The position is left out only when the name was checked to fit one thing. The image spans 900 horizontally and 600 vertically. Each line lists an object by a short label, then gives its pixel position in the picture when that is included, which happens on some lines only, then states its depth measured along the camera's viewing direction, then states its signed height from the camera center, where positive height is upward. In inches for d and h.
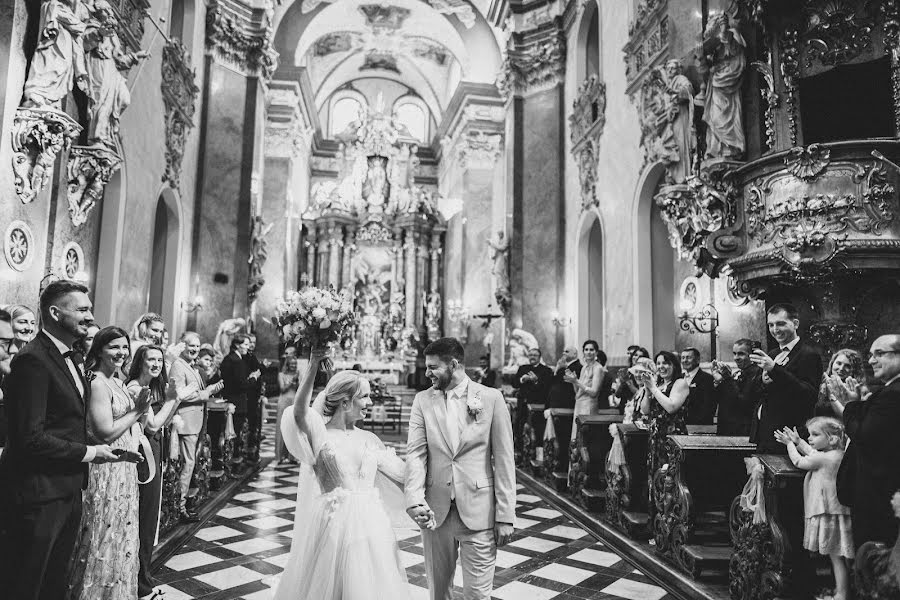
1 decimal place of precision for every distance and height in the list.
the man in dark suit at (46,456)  97.3 -16.1
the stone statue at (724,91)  268.2 +120.8
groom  115.8 -20.9
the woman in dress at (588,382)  284.7 -8.7
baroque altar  872.9 +177.0
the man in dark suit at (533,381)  361.4 -10.9
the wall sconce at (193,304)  486.3 +41.9
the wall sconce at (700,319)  292.7 +21.8
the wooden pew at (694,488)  180.5 -37.5
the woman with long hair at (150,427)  141.8 -16.7
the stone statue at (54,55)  211.5 +105.2
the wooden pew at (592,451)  263.6 -37.6
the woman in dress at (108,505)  117.2 -29.4
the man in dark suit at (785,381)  150.2 -3.6
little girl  130.0 -27.6
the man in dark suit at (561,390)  323.0 -14.1
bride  108.1 -26.6
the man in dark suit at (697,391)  220.4 -9.8
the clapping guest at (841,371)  147.3 -0.9
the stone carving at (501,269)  563.8 +85.2
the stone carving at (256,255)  539.5 +91.6
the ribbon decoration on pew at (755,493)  147.0 -30.8
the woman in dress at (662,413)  197.3 -15.8
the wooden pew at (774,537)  141.3 -39.7
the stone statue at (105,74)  242.4 +118.4
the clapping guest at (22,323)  177.3 +9.1
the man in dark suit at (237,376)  309.3 -8.9
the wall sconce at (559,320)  526.3 +36.7
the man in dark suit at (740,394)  201.6 -9.3
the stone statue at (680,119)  289.4 +117.0
